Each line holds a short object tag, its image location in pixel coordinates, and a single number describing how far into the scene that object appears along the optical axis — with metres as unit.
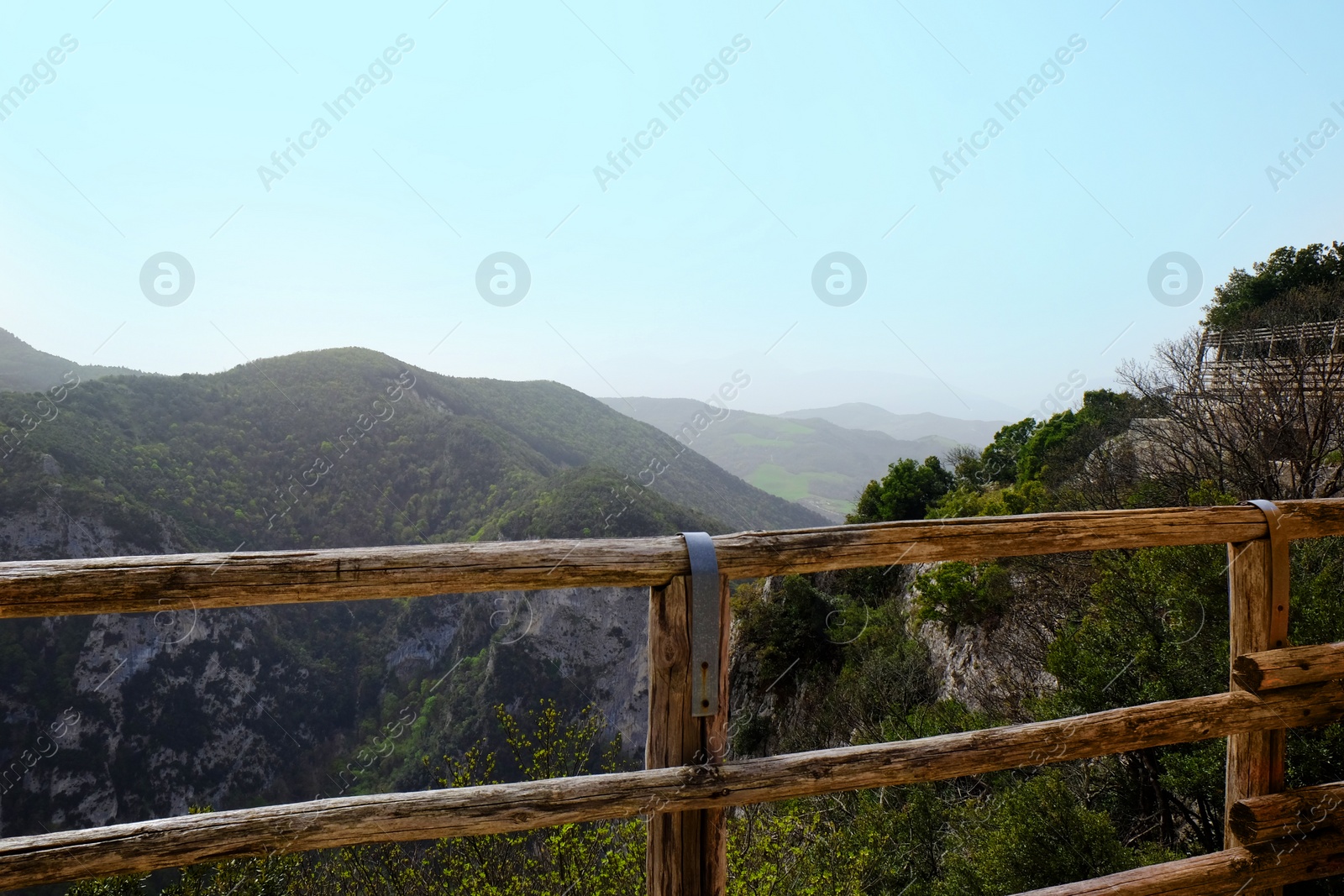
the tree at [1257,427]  12.98
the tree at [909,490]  25.52
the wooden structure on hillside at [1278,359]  14.41
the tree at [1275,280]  21.09
